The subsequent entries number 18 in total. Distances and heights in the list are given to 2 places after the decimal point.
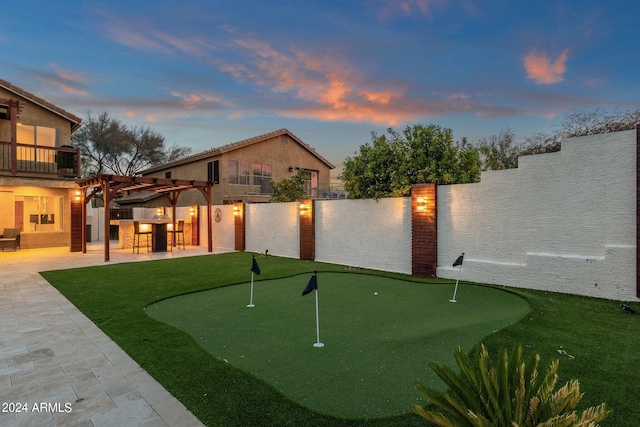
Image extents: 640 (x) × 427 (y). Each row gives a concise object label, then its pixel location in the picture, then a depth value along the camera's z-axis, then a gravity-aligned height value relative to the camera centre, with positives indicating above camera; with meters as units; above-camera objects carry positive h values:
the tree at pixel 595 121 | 11.25 +3.24
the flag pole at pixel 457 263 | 6.21 -0.99
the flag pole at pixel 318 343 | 4.08 -1.63
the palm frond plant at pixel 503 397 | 1.61 -0.96
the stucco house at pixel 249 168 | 20.80 +3.06
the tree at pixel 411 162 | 9.91 +1.46
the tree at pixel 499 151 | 16.48 +3.08
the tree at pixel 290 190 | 17.77 +1.17
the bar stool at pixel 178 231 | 16.30 -0.92
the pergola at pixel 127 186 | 12.55 +1.18
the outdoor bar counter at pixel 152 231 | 15.00 -0.92
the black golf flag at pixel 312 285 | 4.05 -0.90
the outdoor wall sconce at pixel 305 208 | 12.07 +0.12
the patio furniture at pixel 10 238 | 14.46 -1.08
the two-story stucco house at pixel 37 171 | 14.59 +1.92
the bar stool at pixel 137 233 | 15.11 -0.93
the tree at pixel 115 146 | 27.48 +5.77
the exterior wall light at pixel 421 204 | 8.65 +0.17
